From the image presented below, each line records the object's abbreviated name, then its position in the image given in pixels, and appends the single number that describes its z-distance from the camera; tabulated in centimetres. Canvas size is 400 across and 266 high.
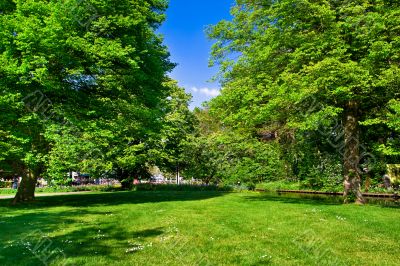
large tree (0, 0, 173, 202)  1836
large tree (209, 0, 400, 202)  1773
